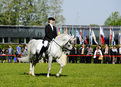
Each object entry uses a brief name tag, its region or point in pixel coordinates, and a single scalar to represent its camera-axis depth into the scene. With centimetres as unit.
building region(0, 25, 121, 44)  6469
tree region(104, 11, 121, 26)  10238
